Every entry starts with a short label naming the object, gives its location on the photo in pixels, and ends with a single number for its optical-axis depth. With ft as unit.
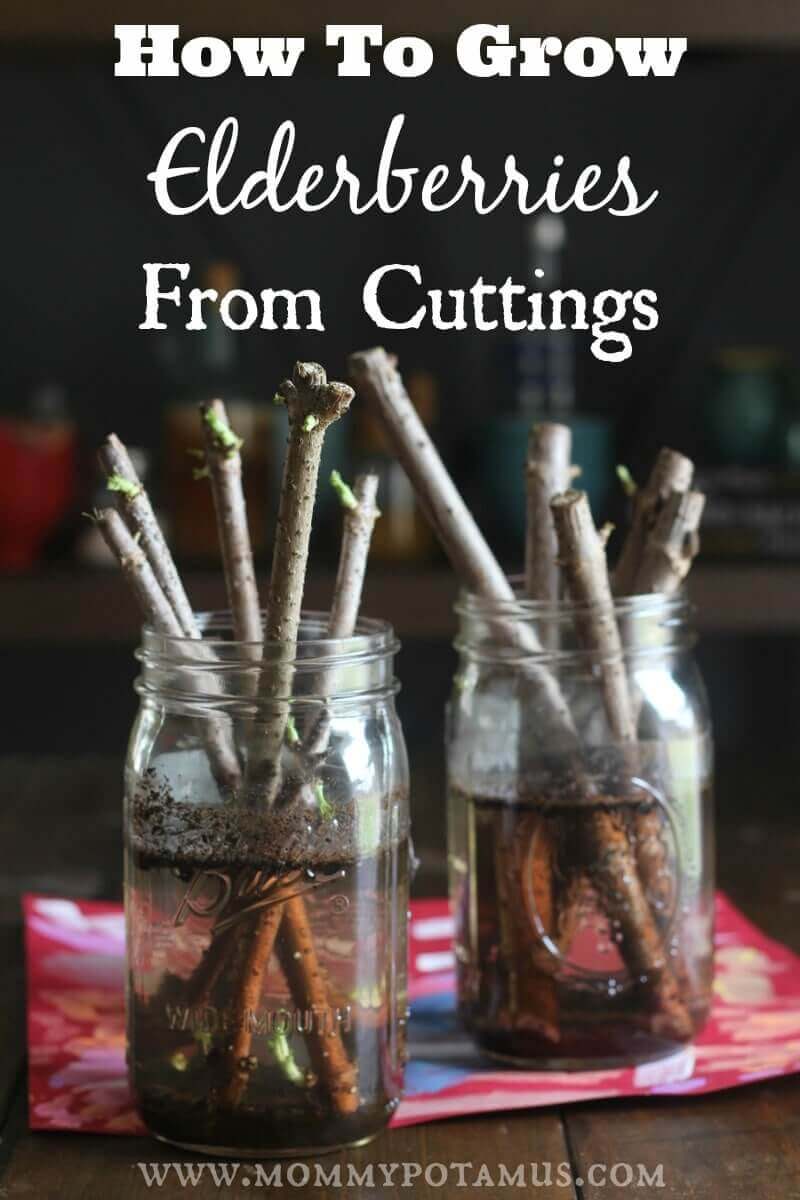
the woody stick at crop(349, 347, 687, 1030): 3.00
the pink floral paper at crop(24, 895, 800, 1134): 2.94
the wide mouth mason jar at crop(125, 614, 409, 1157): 2.77
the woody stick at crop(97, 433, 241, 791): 2.80
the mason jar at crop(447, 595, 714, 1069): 3.00
